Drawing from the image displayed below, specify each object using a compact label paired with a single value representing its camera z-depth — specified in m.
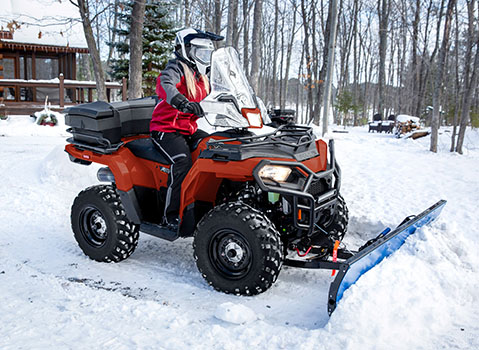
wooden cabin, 21.27
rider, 3.85
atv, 3.22
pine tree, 18.80
